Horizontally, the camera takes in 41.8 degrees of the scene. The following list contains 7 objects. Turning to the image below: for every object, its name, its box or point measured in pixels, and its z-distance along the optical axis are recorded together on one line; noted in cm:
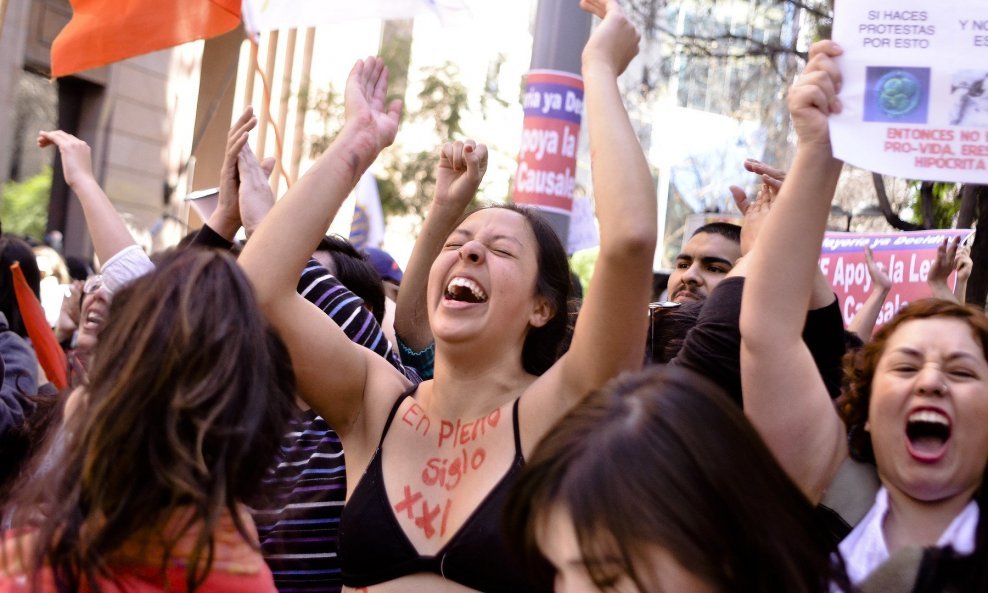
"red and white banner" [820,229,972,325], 617
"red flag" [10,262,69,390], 441
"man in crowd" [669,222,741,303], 482
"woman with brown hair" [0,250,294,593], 183
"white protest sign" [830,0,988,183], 248
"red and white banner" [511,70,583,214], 625
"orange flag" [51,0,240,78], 454
